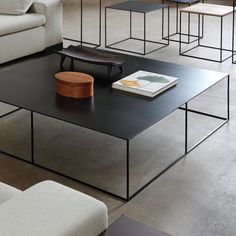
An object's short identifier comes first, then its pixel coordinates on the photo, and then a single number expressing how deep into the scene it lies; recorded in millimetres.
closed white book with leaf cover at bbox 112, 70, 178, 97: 4203
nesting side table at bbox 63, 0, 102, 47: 7317
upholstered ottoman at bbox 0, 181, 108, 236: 2185
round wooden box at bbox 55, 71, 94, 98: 4077
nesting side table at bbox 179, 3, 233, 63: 6560
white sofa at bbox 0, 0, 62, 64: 6173
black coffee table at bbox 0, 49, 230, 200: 3719
